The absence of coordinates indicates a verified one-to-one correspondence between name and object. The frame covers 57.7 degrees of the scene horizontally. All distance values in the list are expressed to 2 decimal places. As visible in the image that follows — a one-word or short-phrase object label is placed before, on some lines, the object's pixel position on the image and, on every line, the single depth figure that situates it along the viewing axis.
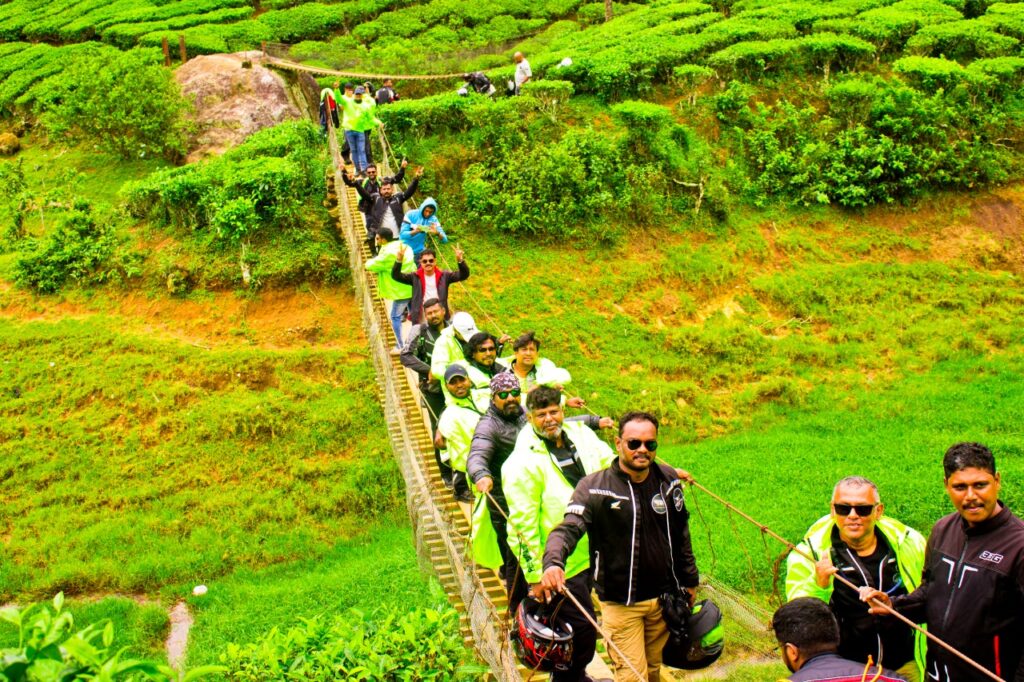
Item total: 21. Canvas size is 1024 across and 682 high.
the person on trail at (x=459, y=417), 6.32
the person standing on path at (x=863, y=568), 3.97
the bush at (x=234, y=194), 13.45
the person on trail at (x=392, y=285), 9.30
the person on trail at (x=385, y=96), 16.44
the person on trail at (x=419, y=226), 10.03
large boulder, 16.69
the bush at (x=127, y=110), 15.89
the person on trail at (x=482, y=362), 6.62
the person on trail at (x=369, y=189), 11.26
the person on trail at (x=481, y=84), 16.08
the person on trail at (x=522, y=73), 16.11
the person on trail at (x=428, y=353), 7.74
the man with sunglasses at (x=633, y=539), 4.31
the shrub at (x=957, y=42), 16.88
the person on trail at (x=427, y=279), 9.02
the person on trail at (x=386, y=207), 11.20
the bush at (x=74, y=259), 13.46
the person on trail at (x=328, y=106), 15.26
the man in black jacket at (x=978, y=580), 3.68
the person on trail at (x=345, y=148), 13.28
